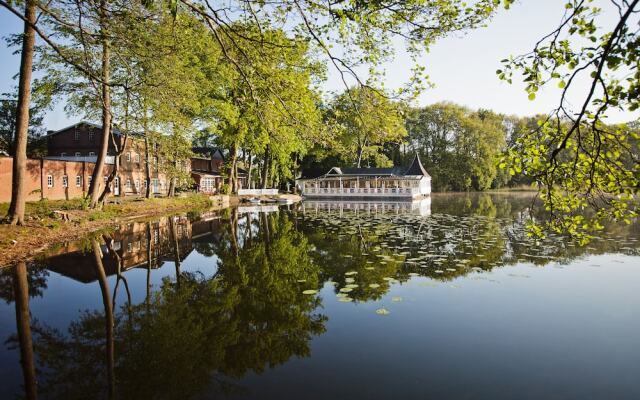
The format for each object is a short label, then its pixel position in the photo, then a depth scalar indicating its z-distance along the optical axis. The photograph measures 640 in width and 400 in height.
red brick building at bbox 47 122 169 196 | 42.16
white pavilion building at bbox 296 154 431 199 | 50.10
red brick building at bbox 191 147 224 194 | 52.78
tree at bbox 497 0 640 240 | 3.41
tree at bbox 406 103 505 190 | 70.12
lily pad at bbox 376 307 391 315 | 7.50
